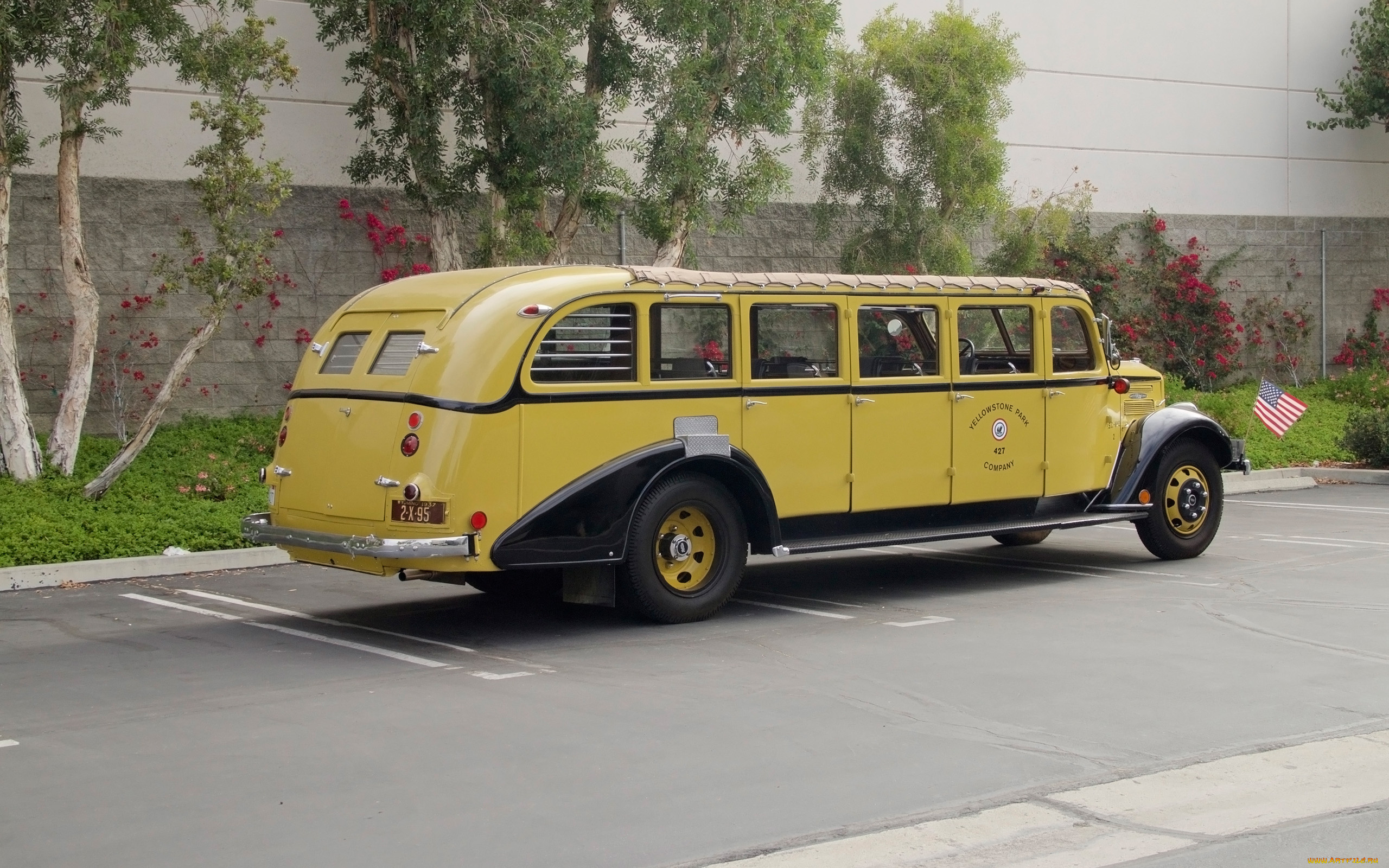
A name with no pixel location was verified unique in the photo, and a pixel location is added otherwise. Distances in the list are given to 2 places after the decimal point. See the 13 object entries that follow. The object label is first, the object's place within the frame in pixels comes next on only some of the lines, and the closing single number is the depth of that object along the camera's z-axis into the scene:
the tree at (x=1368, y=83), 25.20
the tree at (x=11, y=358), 13.78
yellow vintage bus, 8.88
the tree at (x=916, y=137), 19.20
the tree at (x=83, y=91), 13.22
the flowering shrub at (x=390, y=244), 17.73
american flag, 17.09
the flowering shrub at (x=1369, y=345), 26.72
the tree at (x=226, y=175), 13.86
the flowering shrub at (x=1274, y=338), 25.94
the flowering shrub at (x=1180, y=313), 24.45
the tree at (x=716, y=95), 16.08
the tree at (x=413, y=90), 15.17
